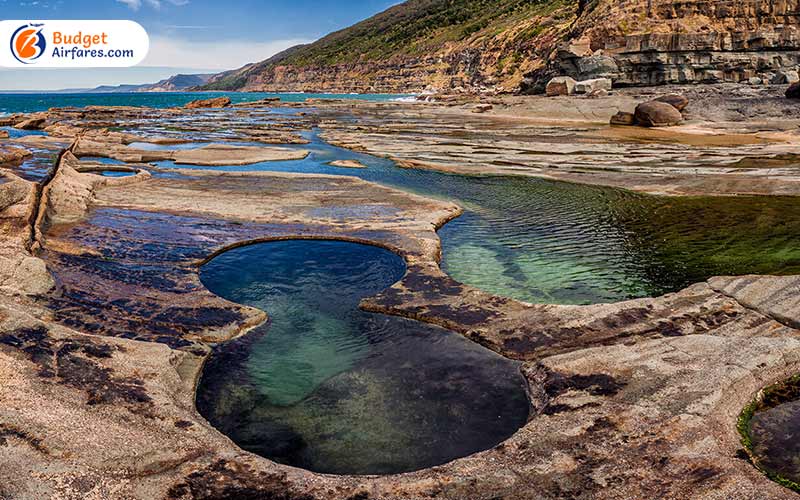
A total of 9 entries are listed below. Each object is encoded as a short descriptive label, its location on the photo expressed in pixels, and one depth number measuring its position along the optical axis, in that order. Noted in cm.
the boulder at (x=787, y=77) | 6353
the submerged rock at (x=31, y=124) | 5678
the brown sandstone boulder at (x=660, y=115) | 5253
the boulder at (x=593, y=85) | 7688
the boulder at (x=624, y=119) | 5609
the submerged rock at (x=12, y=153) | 2927
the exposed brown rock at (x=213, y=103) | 11625
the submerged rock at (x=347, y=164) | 3359
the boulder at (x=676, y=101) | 5666
